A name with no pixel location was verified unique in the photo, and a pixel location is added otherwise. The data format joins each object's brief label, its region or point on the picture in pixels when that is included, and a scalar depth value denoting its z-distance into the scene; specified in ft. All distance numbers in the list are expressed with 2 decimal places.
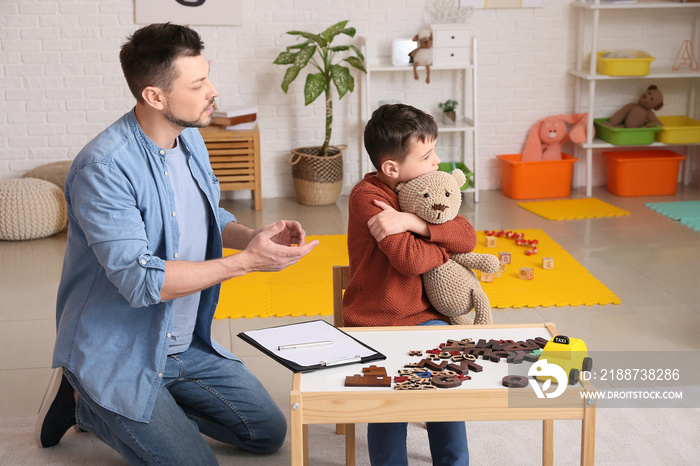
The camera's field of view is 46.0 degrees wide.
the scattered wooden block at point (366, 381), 5.02
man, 6.00
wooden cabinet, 15.55
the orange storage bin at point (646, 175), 16.66
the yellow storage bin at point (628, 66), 15.99
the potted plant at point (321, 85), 15.35
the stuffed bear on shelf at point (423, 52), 15.70
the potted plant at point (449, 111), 16.62
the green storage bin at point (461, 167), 16.66
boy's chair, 7.38
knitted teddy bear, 6.52
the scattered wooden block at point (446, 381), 4.96
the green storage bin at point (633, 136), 16.46
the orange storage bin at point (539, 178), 16.61
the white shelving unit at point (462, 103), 15.97
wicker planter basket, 15.99
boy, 6.44
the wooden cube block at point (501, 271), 12.04
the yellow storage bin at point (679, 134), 16.37
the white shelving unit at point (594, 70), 16.05
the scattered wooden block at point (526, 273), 11.76
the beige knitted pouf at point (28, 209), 13.88
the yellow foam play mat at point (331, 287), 10.92
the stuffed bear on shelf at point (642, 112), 16.63
